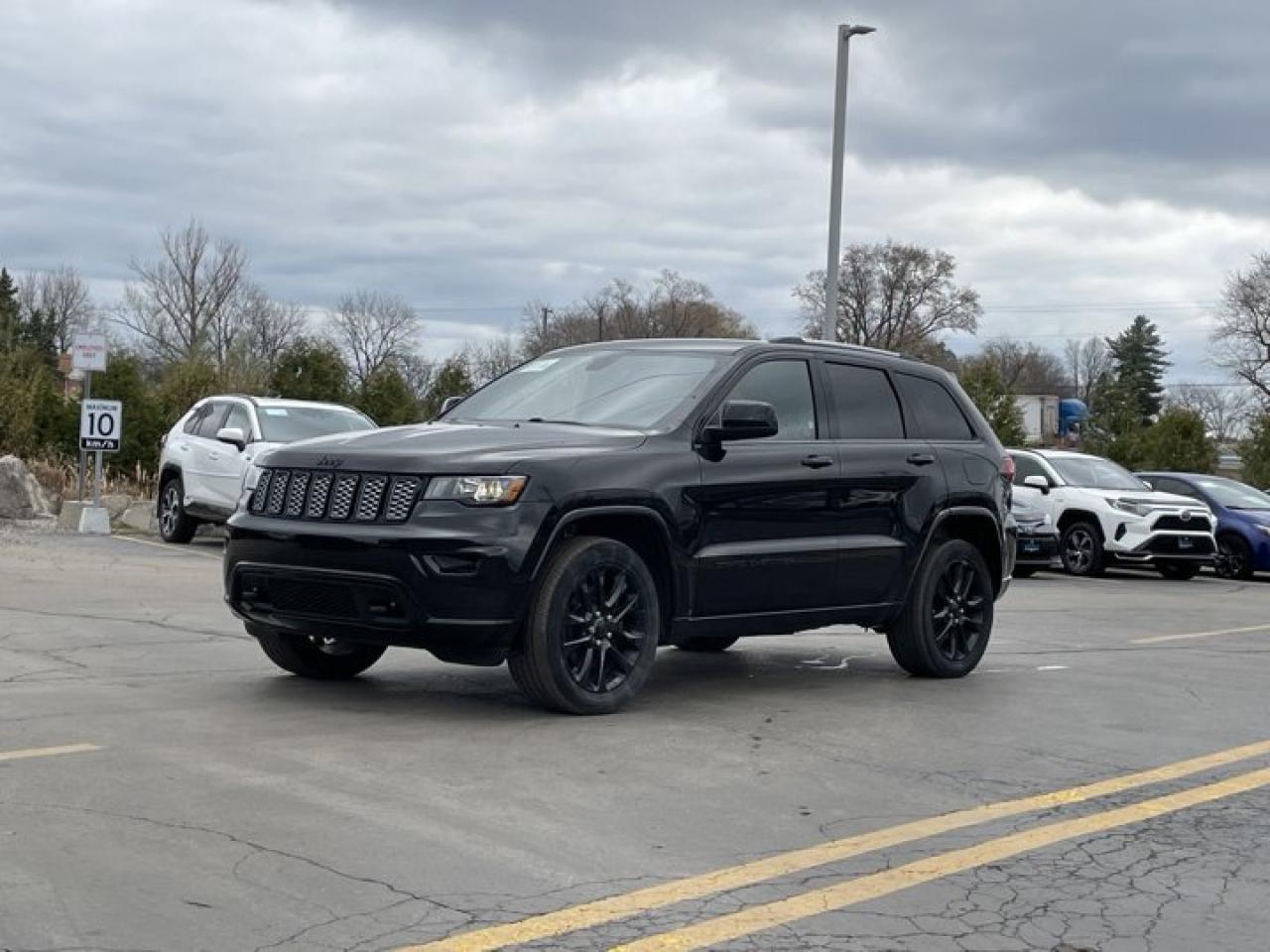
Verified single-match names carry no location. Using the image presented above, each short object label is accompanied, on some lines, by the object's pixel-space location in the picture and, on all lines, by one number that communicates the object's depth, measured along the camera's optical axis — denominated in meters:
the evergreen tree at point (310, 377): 31.22
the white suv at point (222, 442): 18.06
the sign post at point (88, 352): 22.19
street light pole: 21.47
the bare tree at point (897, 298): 84.56
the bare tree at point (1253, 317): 75.75
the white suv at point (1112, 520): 21.67
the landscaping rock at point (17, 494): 23.83
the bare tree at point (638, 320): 86.69
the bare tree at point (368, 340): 93.00
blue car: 23.06
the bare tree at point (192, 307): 81.81
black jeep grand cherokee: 7.24
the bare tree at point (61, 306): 91.50
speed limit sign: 21.77
